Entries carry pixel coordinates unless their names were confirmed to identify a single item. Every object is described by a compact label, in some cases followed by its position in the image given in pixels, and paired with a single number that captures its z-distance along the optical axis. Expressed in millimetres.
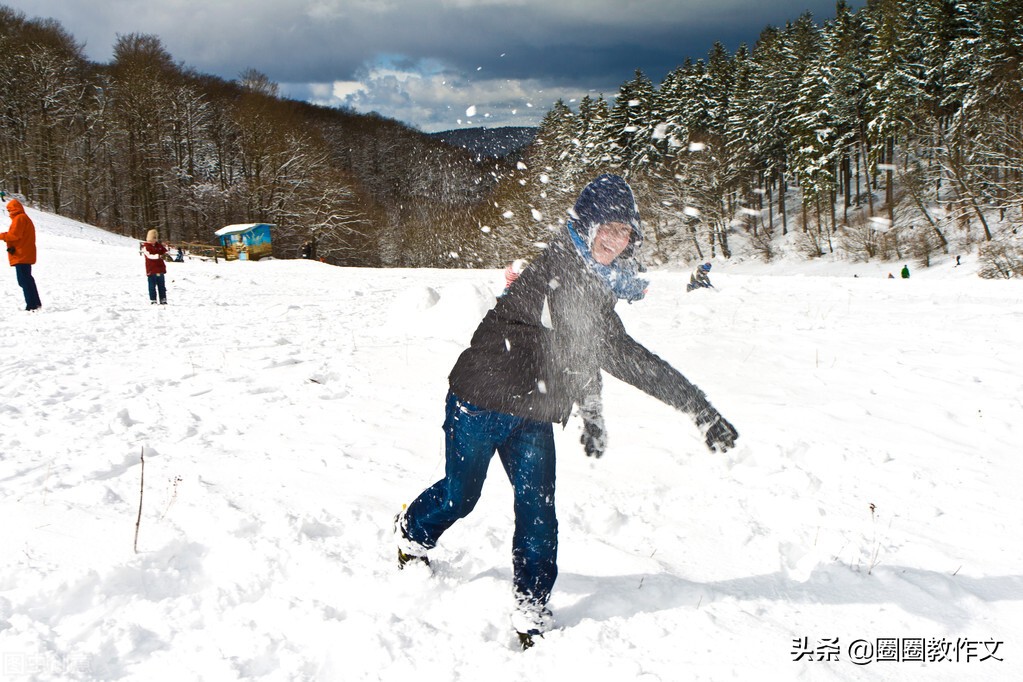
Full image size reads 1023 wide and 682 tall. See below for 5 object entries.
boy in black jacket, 2619
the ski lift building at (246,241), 41000
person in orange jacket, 10516
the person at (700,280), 15922
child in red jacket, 12812
